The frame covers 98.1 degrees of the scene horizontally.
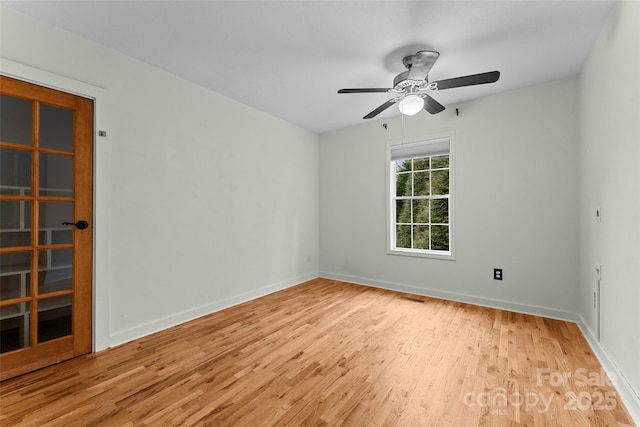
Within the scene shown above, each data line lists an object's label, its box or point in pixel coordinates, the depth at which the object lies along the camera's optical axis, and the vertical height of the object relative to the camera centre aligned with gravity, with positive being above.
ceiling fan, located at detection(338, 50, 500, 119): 2.28 +1.15
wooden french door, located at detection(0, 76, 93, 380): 2.00 -0.12
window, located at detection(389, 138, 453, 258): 4.07 +0.22
